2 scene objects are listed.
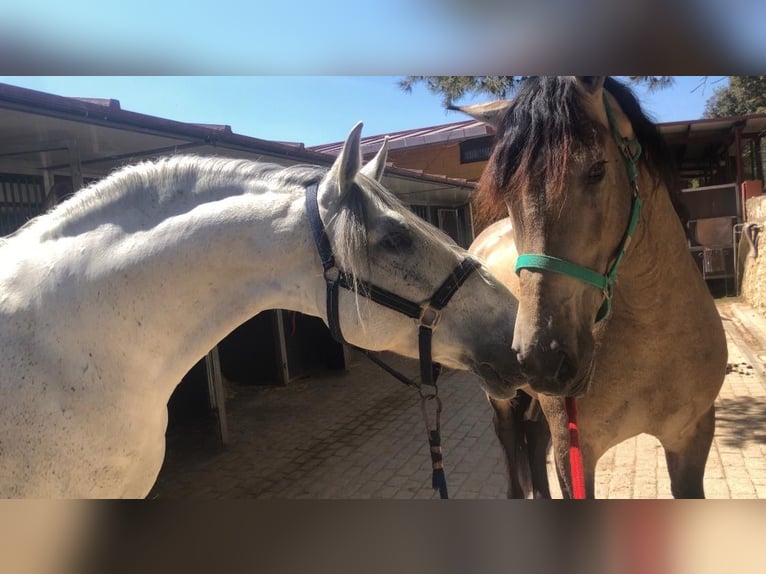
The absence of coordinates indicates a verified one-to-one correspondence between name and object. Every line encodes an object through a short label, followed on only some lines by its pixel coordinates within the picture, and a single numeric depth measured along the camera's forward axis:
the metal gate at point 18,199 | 3.49
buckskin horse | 1.36
